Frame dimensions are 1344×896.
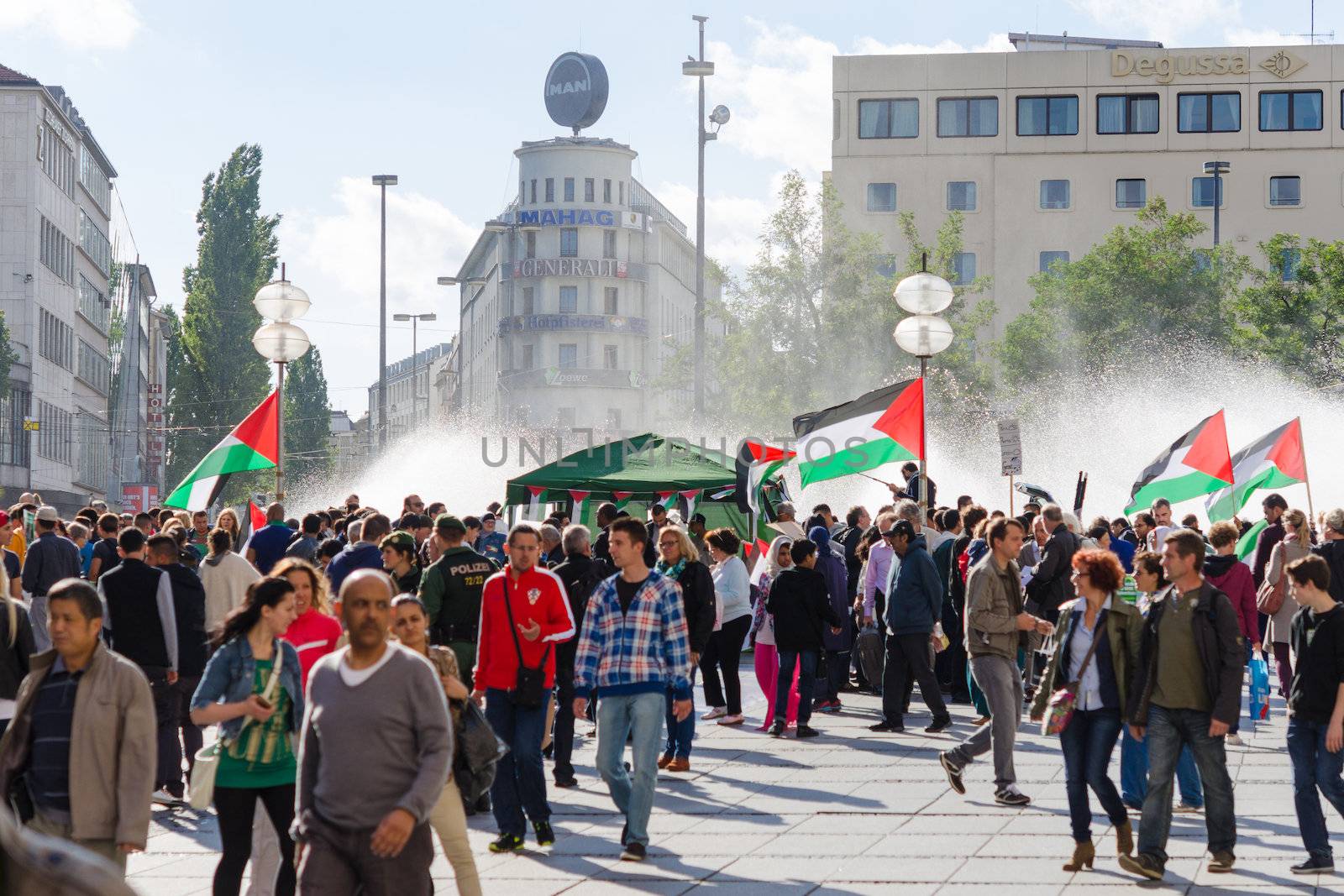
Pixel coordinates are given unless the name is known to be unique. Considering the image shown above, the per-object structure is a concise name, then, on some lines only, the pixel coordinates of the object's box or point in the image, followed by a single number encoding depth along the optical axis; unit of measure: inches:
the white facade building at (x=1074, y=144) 2888.8
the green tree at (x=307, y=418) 3631.9
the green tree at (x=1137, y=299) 2365.9
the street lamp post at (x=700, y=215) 1999.3
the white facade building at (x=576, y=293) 4463.6
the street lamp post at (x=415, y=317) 3932.1
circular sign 4355.3
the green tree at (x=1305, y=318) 2167.8
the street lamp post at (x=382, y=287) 2596.0
